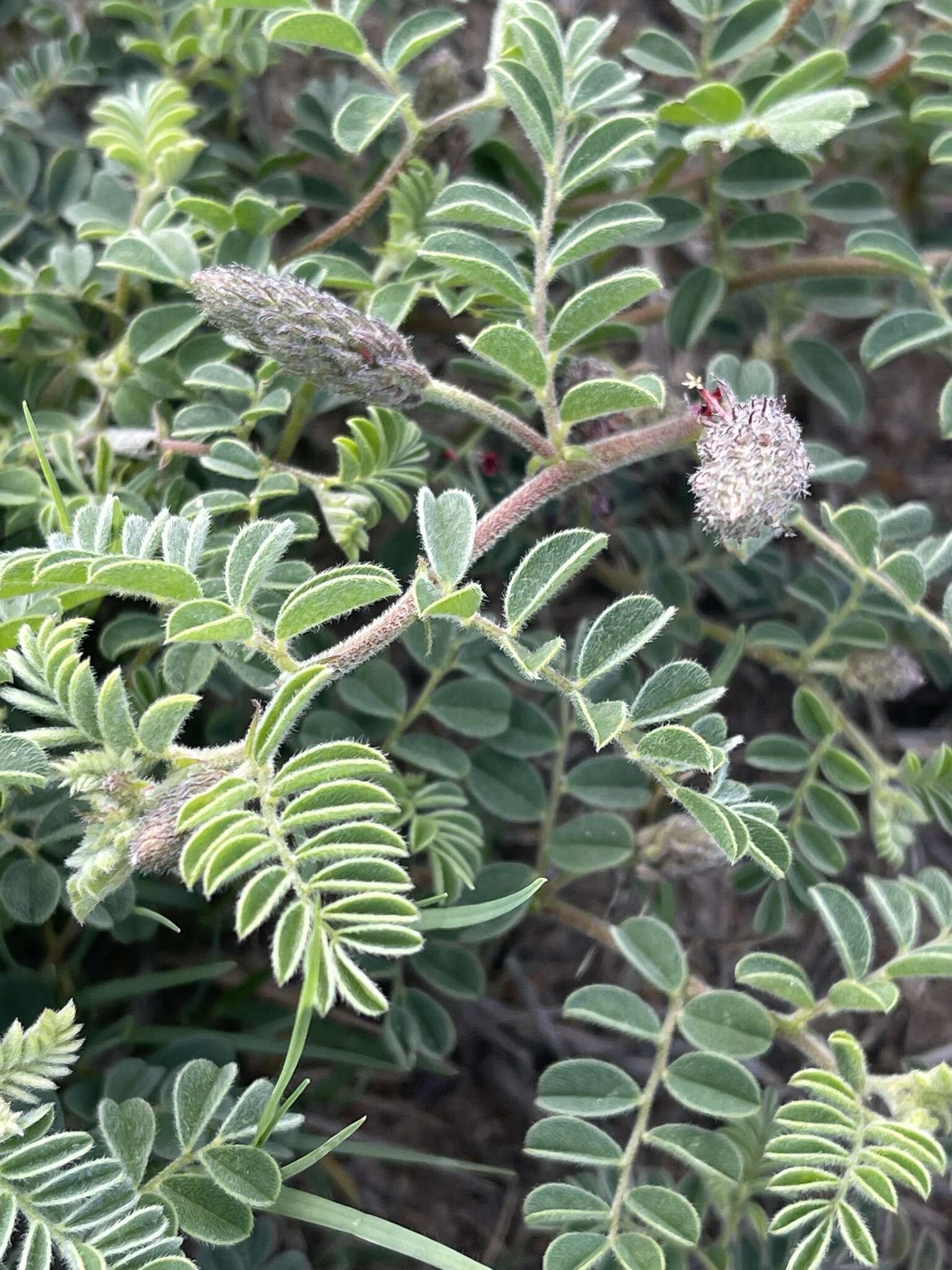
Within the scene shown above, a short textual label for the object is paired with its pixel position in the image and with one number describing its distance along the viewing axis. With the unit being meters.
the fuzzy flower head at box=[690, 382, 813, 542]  0.21
